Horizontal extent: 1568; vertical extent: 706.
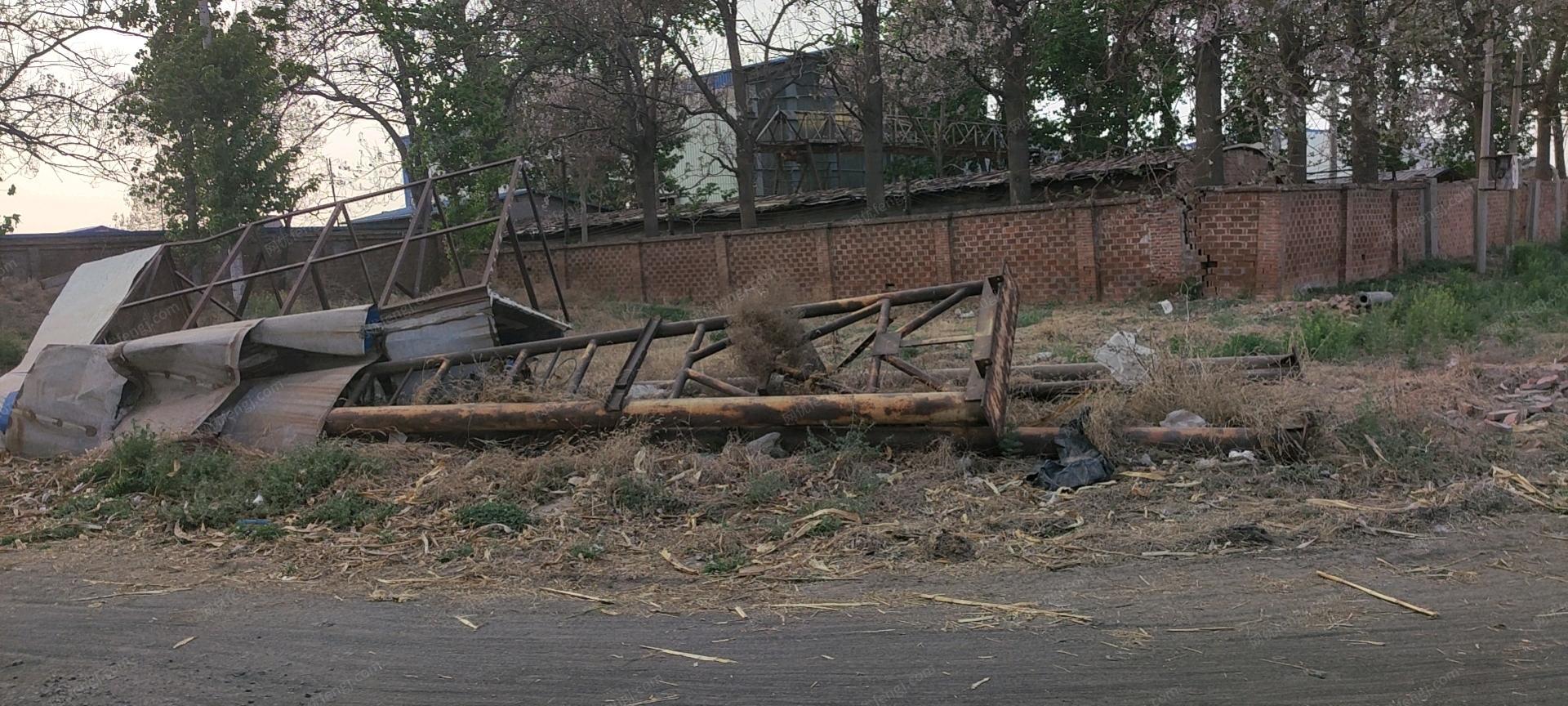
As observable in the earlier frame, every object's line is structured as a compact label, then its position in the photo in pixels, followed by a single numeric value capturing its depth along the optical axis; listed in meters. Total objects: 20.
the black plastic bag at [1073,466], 6.52
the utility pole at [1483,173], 18.94
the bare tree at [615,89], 23.22
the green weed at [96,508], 7.25
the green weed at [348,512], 6.62
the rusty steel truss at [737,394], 6.93
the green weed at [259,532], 6.45
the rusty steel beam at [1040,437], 6.82
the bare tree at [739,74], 23.98
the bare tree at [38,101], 19.77
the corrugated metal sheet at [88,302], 10.32
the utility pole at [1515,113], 23.30
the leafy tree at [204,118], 20.73
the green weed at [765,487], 6.48
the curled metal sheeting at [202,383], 8.55
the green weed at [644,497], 6.48
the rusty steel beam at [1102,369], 8.22
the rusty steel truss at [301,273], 10.07
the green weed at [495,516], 6.37
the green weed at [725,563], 5.35
